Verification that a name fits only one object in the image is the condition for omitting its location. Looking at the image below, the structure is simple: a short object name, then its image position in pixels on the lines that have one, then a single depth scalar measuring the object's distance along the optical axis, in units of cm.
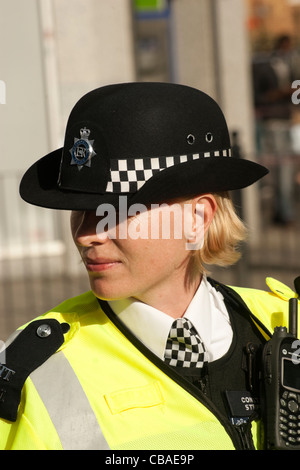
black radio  406
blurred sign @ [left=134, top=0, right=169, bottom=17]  2087
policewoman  386
